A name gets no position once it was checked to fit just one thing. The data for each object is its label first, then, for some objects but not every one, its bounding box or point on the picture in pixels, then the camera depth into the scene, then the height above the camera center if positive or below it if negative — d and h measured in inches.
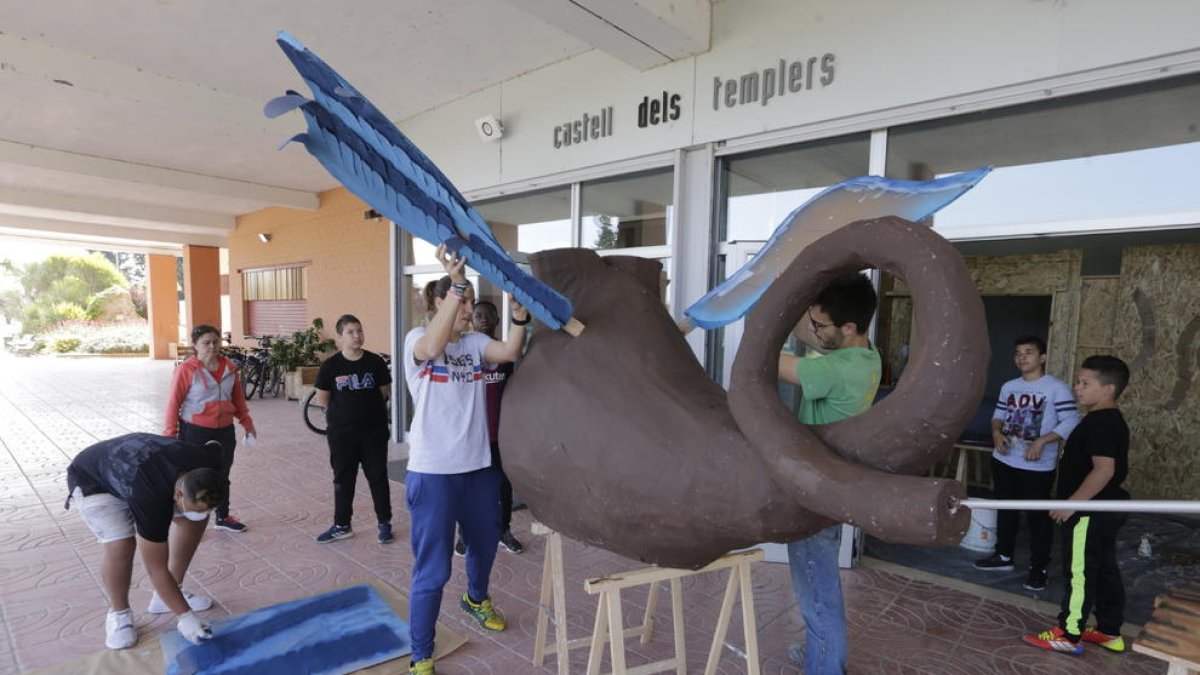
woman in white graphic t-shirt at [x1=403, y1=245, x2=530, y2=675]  95.4 -25.5
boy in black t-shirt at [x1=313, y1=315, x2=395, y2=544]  152.9 -32.9
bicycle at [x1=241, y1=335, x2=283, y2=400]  414.6 -60.1
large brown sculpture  37.0 -9.6
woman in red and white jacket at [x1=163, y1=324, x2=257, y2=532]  146.0 -27.0
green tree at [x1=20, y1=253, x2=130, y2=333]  1239.5 +9.8
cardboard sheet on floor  101.0 -64.2
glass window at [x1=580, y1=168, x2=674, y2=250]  180.2 +27.5
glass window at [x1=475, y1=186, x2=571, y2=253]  210.7 +28.3
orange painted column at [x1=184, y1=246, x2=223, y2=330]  606.2 +2.5
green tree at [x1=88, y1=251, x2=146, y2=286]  1514.5 +52.8
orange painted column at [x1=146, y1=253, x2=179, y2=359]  729.6 -22.4
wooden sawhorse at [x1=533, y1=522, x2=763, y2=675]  79.4 -45.5
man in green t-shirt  69.2 -11.9
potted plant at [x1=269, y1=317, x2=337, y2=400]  393.7 -40.5
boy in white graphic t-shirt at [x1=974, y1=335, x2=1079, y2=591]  135.3 -29.2
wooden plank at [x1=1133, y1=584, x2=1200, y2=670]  74.3 -41.4
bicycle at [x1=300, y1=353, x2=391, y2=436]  285.3 -64.5
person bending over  103.2 -37.4
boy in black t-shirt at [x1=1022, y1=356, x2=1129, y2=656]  109.0 -39.3
